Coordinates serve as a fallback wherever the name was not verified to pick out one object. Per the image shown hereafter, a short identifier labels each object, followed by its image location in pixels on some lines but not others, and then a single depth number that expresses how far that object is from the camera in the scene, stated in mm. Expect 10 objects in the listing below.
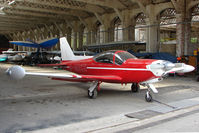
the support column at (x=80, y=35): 36688
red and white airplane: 7660
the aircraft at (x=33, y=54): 28481
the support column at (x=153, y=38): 23344
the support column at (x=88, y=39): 34675
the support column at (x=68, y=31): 39972
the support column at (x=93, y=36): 33562
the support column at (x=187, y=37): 20630
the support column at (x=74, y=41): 37312
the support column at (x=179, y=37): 20203
